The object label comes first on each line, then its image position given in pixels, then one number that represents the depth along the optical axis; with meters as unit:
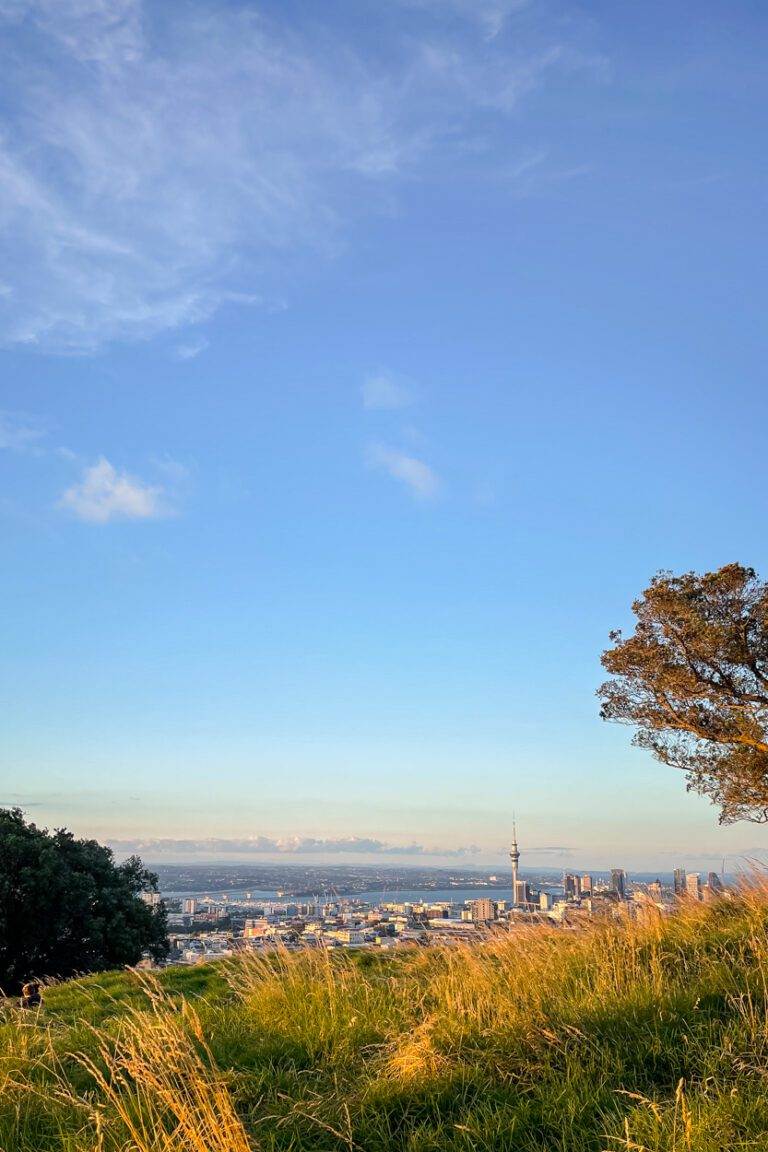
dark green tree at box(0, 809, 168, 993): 19.73
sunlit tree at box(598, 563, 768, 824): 20.11
